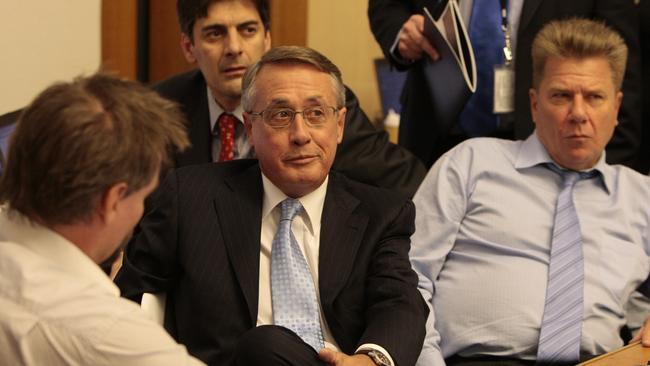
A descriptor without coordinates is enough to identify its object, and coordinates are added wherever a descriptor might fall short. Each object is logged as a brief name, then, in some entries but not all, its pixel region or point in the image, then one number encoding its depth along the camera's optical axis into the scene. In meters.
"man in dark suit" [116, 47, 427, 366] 4.95
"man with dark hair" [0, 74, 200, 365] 2.96
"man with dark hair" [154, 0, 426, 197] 6.58
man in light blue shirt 5.76
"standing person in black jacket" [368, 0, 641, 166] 6.91
